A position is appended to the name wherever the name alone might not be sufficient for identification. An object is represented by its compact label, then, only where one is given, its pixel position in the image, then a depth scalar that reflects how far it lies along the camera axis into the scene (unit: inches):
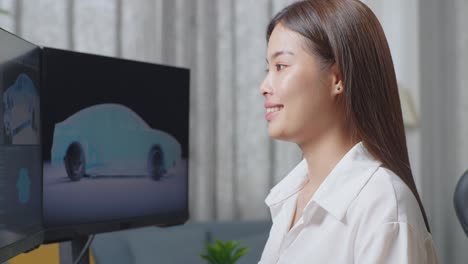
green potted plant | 57.2
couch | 101.4
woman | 40.2
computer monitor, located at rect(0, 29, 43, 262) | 40.8
